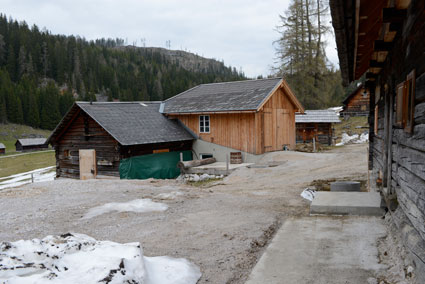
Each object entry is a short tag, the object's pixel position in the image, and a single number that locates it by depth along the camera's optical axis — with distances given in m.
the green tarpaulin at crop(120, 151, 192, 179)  19.78
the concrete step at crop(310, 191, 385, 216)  7.42
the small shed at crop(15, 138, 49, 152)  65.62
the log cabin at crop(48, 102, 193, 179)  20.05
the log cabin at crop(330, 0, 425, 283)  3.95
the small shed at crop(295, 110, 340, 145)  31.97
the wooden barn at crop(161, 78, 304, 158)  21.53
